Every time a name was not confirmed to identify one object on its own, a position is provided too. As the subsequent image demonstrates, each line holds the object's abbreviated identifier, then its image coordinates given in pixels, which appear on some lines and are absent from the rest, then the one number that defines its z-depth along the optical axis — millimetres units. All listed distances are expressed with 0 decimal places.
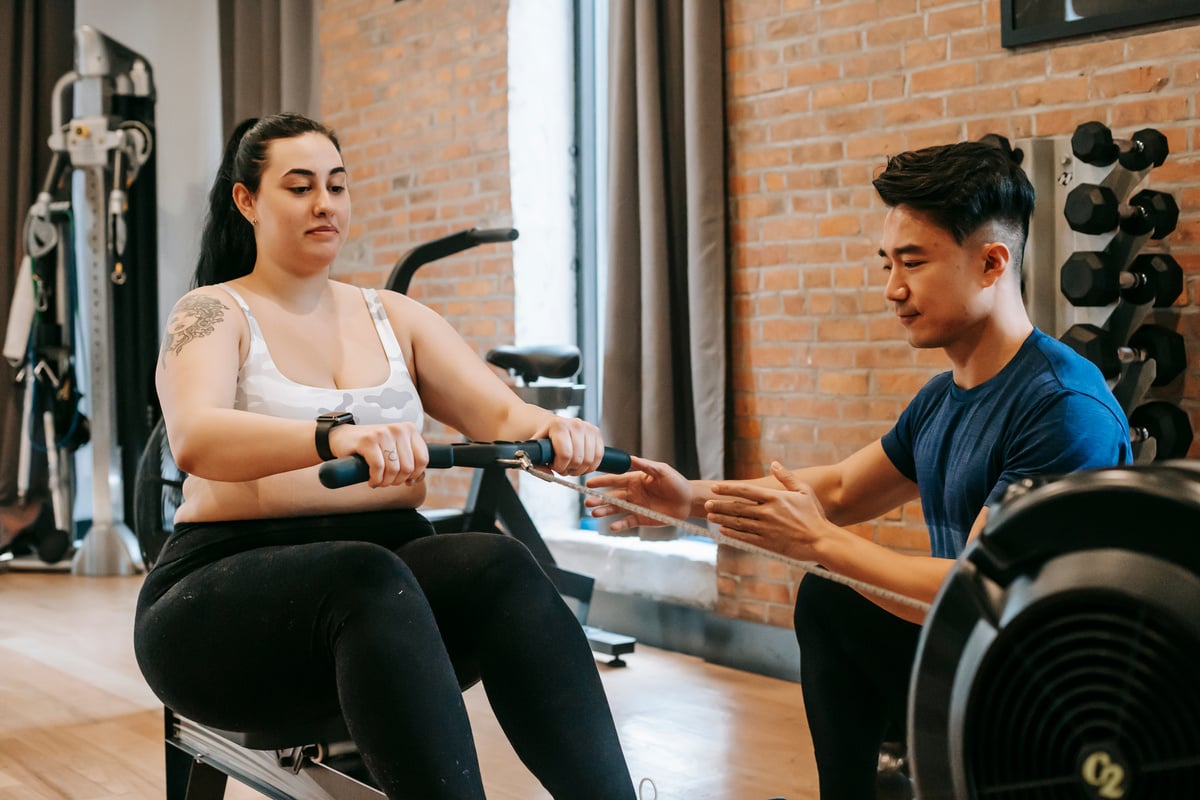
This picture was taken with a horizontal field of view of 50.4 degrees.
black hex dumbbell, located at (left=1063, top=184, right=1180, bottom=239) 2189
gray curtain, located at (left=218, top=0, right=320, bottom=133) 4633
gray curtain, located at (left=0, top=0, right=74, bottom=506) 4664
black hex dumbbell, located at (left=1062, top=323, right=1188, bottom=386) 2211
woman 1397
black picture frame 2367
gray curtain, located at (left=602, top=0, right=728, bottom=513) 3178
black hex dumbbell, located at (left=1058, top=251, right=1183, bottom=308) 2197
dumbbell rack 2258
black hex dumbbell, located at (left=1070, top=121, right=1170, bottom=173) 2207
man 1385
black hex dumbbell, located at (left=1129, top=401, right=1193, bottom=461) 2246
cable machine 4539
